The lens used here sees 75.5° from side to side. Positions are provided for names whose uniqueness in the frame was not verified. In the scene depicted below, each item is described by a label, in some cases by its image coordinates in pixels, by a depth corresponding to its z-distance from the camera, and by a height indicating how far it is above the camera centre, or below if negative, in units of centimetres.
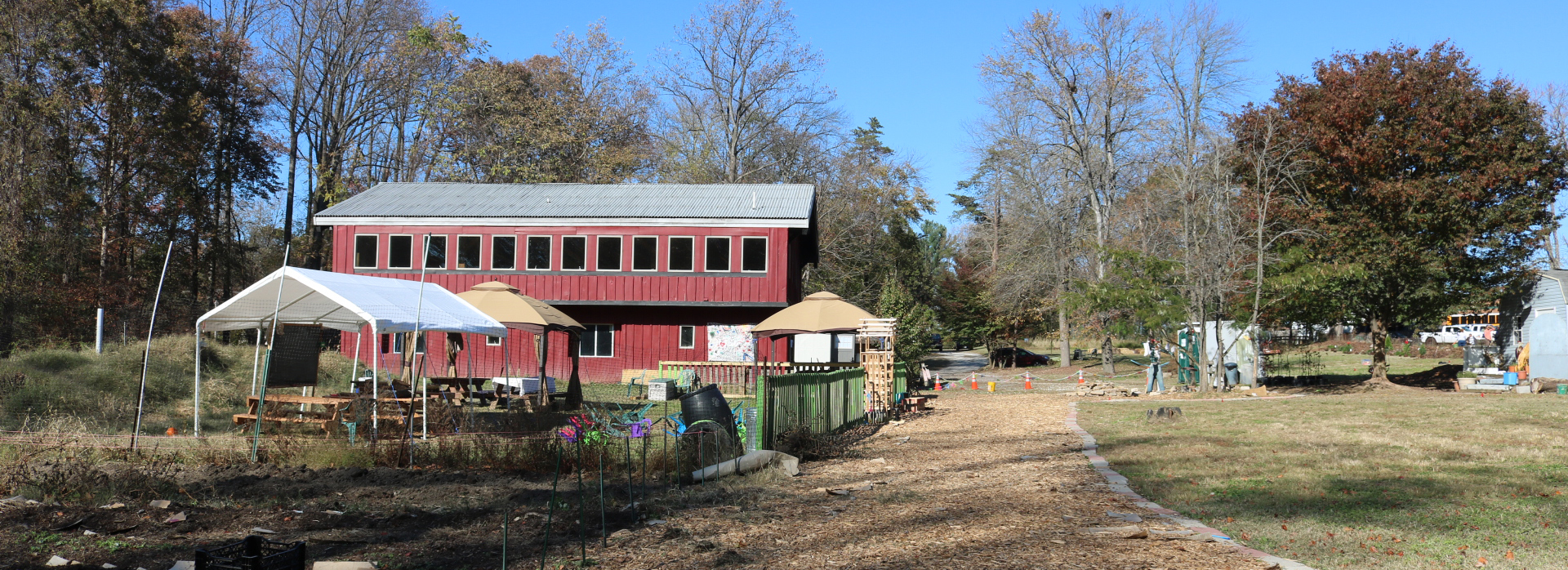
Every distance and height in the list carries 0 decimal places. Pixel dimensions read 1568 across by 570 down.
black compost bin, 1082 -54
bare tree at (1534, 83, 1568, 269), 3859 +531
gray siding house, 2414 +70
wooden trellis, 1711 -36
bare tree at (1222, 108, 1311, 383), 2270 +429
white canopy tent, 1165 +71
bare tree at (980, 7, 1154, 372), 3581 +926
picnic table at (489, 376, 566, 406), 1679 -53
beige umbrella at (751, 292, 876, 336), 1870 +75
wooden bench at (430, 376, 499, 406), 1557 -47
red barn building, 2775 +275
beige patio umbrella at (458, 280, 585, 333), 1616 +82
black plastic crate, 421 -85
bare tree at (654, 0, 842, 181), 3984 +950
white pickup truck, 5090 +104
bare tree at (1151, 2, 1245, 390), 2262 +307
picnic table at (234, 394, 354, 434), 1186 -67
